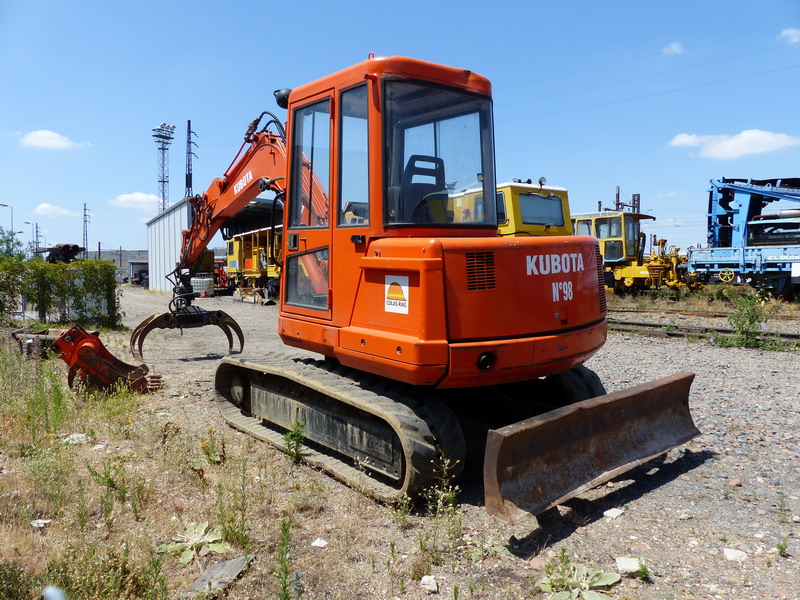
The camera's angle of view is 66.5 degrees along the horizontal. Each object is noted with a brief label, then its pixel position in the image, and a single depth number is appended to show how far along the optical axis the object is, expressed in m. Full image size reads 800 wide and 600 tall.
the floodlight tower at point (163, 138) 54.56
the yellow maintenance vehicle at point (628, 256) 19.81
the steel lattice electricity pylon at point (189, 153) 43.22
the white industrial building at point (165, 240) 29.56
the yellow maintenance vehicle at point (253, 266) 22.95
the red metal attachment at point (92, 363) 6.62
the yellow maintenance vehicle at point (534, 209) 11.36
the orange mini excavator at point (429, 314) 3.85
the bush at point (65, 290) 12.22
